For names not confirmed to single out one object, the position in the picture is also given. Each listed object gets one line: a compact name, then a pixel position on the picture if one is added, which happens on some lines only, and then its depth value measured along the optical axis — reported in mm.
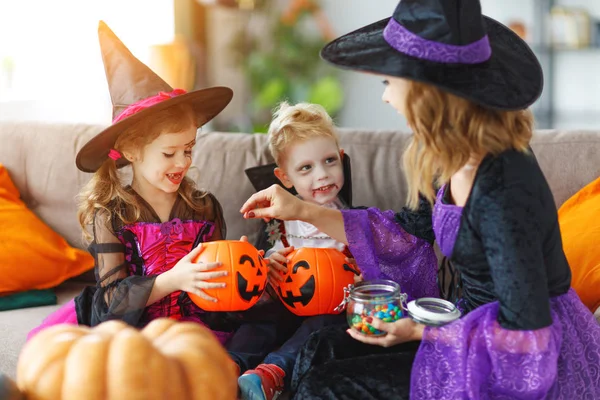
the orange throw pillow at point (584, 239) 2006
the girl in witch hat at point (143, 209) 2035
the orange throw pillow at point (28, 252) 2525
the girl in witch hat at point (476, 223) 1403
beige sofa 2316
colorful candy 1582
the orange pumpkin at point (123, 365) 1101
